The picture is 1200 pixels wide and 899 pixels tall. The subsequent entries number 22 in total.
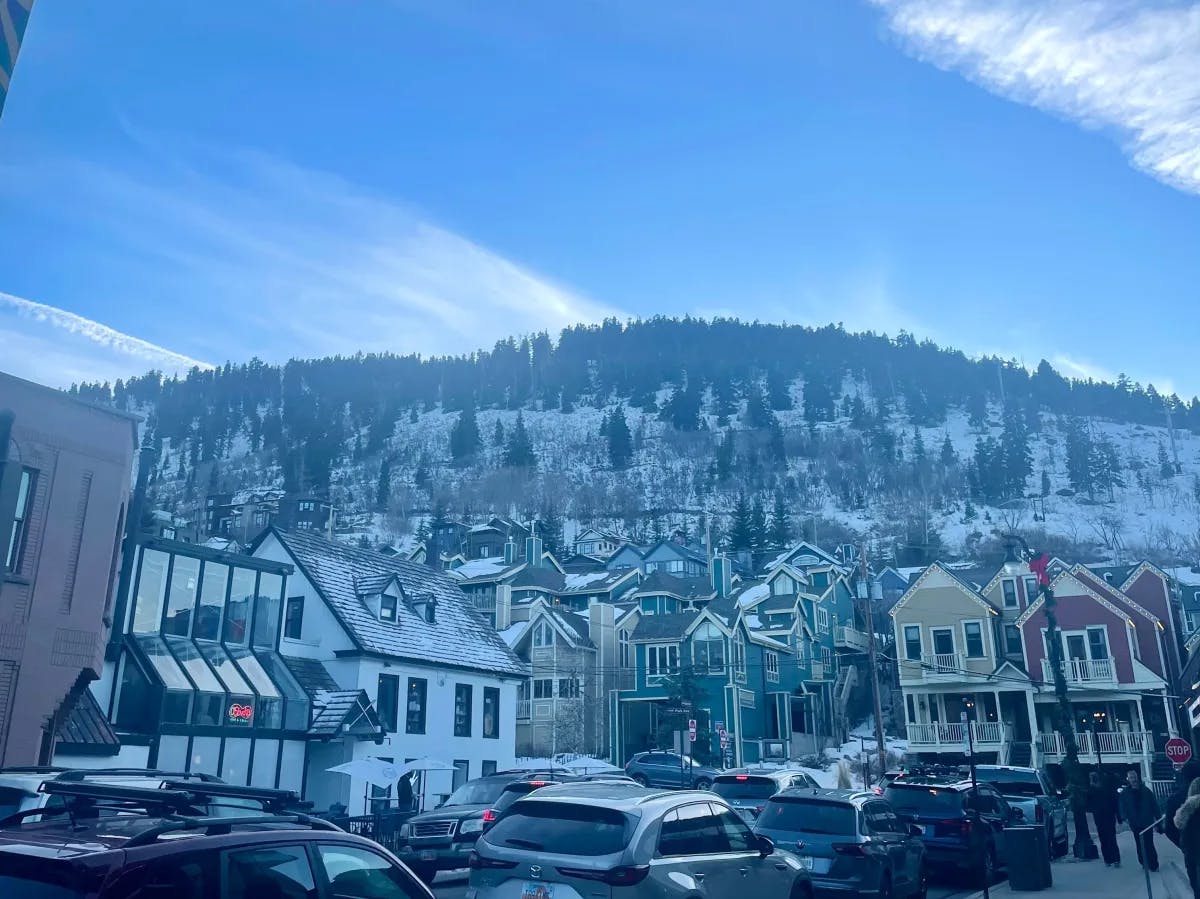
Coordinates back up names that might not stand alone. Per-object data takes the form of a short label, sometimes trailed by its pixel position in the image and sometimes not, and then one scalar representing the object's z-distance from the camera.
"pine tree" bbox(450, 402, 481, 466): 185.38
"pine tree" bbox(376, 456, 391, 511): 161.25
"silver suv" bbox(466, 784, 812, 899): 8.43
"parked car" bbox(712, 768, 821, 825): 20.89
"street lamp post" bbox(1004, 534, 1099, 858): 22.67
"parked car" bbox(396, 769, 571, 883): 17.92
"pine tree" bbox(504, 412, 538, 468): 174.50
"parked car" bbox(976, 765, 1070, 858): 22.83
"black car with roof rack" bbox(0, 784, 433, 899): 4.56
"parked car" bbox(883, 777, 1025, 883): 18.12
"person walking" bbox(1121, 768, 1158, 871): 18.33
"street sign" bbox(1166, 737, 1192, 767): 19.44
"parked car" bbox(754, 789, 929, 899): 13.45
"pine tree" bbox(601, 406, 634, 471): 184.18
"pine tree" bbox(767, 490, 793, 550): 118.88
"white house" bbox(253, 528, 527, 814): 32.22
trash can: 17.09
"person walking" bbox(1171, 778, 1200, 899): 10.98
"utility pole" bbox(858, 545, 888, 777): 39.03
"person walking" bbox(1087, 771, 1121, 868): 20.45
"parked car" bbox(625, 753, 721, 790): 31.52
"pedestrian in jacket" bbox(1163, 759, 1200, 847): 14.38
